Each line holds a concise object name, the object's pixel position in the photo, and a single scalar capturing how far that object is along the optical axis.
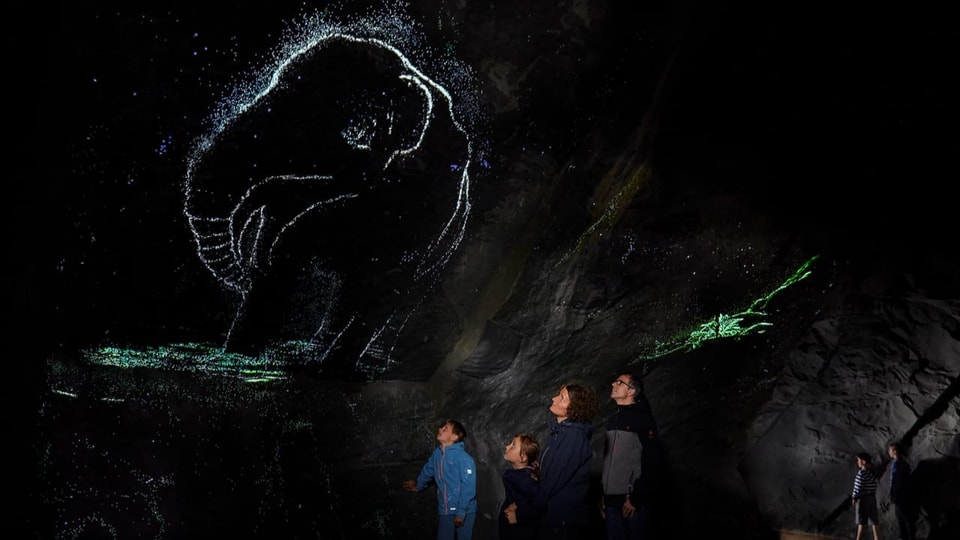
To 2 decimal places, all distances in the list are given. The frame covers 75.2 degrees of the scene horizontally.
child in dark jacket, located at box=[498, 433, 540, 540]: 3.72
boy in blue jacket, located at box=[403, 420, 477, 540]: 4.47
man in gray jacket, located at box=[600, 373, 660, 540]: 4.32
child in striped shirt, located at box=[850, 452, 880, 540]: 7.25
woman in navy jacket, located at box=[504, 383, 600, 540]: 3.74
